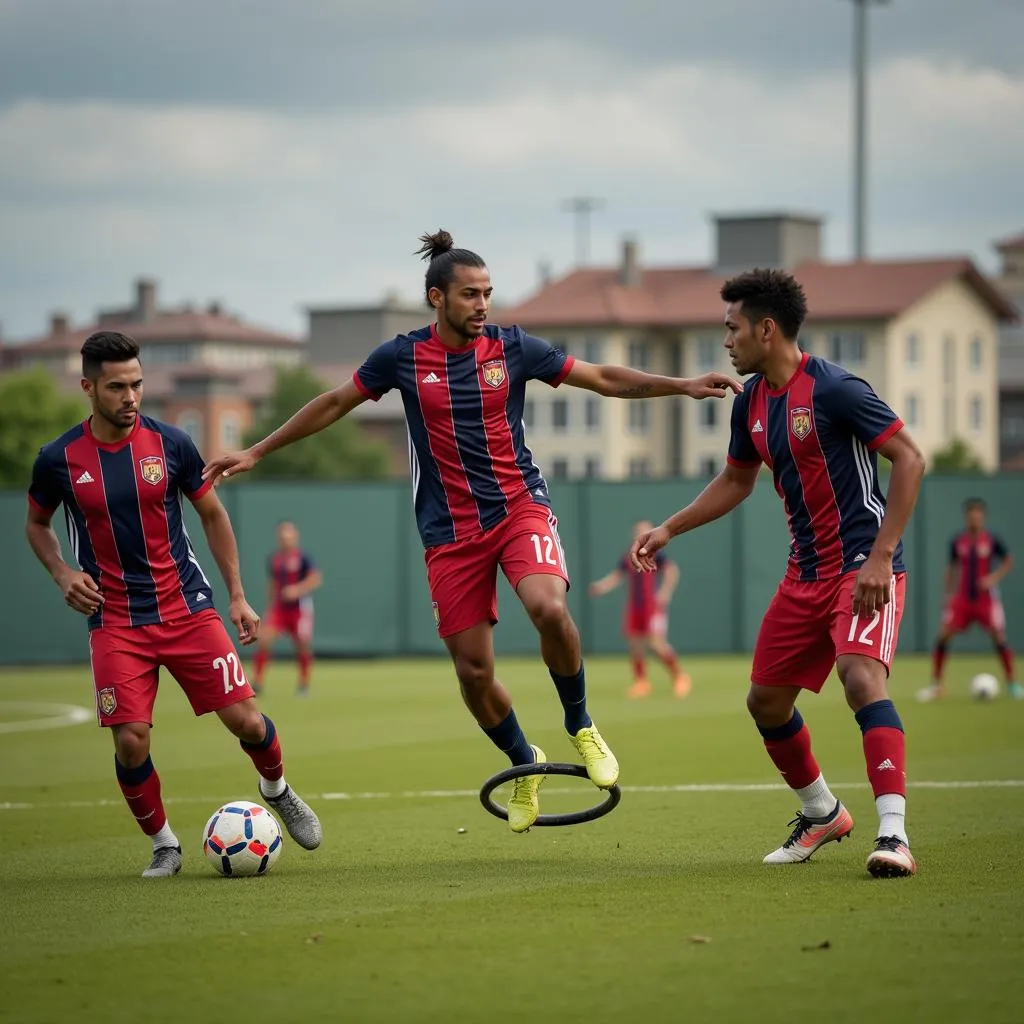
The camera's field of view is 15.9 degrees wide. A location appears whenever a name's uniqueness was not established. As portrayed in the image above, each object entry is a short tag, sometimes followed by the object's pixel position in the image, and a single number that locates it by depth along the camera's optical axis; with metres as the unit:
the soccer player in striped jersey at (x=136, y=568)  17.39
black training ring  17.81
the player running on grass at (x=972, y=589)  42.66
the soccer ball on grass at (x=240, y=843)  17.09
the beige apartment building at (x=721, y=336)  177.62
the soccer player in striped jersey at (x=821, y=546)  15.88
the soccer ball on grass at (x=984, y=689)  41.48
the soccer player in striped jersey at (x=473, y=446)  17.83
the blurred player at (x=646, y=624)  44.88
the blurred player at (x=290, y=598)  47.41
